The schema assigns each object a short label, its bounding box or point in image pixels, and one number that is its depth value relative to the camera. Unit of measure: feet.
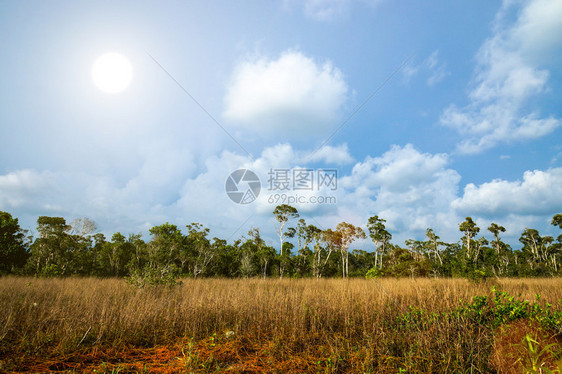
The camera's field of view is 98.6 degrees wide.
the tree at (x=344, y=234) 100.78
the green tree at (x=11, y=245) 72.84
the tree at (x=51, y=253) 67.82
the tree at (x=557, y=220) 98.07
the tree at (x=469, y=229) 120.57
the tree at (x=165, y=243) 69.67
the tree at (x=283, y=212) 111.75
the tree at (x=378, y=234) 105.60
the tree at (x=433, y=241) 141.79
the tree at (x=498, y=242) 136.48
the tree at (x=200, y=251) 72.32
